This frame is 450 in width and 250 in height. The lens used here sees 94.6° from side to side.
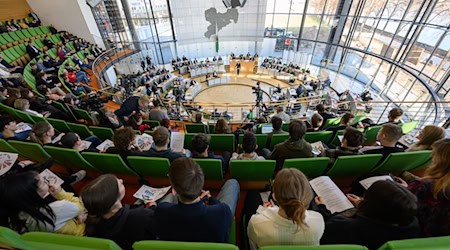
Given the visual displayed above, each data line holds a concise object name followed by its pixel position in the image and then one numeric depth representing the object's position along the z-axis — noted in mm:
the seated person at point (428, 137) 2395
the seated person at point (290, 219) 1215
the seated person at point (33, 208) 1317
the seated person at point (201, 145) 2426
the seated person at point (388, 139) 2350
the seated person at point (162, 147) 2422
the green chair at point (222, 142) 3254
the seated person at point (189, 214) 1303
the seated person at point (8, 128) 3020
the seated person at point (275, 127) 3452
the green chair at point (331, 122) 4391
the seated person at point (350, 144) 2398
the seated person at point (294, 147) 2487
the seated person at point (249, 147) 2451
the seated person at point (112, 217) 1305
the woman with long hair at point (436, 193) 1421
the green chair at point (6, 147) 2679
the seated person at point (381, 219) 1153
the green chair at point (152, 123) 4224
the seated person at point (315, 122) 3700
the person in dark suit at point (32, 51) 8771
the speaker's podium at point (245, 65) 17406
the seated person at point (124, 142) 2521
